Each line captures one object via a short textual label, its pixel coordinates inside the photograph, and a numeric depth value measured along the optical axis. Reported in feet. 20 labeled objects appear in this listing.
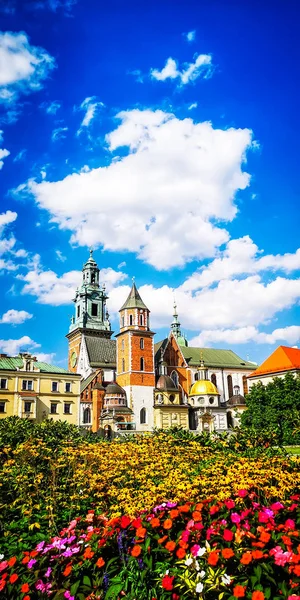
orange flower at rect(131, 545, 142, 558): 14.30
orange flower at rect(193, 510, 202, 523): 16.02
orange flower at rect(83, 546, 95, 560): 14.66
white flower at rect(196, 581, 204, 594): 12.72
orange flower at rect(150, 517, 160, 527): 16.08
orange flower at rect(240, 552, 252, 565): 12.96
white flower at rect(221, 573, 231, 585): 12.82
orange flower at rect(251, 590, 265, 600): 11.67
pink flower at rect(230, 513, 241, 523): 15.74
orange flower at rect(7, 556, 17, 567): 14.90
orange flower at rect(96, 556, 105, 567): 14.30
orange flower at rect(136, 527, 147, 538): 15.30
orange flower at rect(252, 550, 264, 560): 13.07
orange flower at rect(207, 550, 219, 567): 13.07
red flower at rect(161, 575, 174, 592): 12.92
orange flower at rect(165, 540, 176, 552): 14.57
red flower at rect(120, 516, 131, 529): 16.11
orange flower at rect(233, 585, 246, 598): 12.10
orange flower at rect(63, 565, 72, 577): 14.21
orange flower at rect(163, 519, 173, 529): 15.81
